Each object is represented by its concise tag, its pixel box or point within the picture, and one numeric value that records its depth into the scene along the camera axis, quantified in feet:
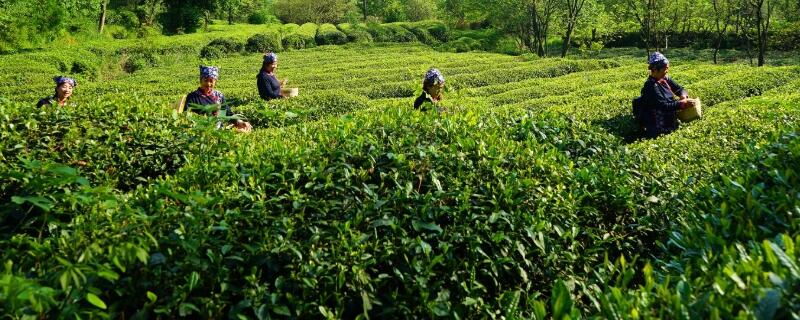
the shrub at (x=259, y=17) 160.86
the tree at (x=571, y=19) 98.71
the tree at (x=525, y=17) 108.47
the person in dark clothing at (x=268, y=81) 28.45
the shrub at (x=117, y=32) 118.21
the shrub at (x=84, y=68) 77.52
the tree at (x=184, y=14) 130.62
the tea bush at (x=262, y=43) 112.98
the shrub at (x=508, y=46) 128.98
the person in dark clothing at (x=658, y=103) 22.76
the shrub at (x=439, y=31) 145.79
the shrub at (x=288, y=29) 127.54
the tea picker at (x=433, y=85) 20.90
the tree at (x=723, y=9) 91.35
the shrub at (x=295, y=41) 117.28
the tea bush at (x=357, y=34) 127.34
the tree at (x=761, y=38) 73.38
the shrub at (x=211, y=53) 104.90
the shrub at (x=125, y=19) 121.90
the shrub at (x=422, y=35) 140.97
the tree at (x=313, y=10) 177.34
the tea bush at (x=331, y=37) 124.47
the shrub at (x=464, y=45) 116.88
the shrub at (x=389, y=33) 134.92
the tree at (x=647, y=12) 94.12
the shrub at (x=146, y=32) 115.75
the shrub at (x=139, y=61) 90.63
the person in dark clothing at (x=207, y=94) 21.10
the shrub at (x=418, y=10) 197.47
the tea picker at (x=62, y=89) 22.75
